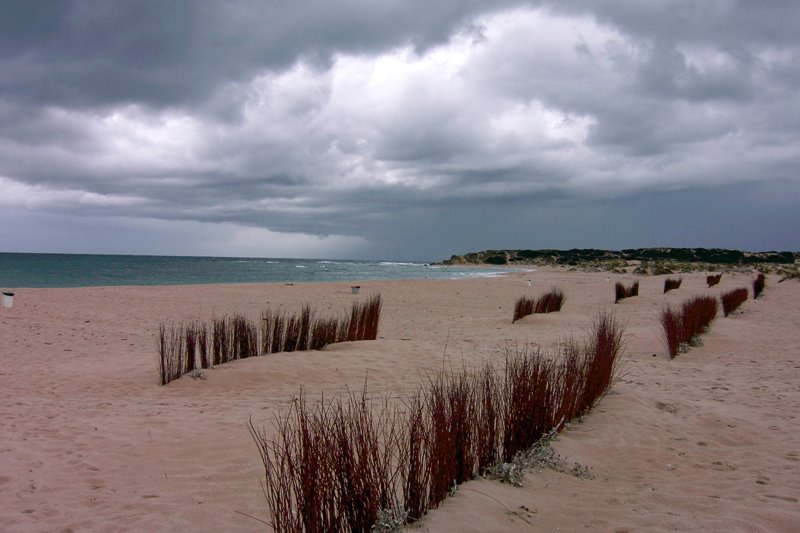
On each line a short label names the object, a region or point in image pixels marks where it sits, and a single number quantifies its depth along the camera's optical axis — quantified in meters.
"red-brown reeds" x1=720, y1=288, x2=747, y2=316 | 16.27
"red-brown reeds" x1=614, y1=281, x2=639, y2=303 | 21.11
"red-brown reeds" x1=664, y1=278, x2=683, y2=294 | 24.18
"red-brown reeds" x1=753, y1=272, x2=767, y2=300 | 23.07
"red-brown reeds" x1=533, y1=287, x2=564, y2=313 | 16.75
